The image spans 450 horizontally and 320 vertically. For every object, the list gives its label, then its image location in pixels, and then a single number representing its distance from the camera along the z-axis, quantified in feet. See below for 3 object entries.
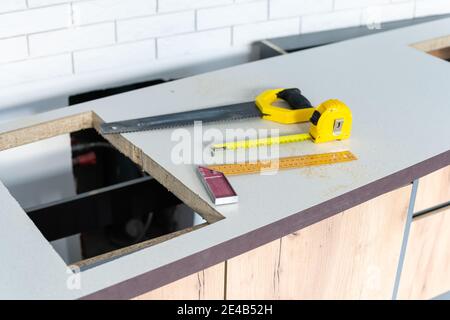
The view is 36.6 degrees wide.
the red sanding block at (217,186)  4.15
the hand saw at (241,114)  4.98
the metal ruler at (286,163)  4.50
